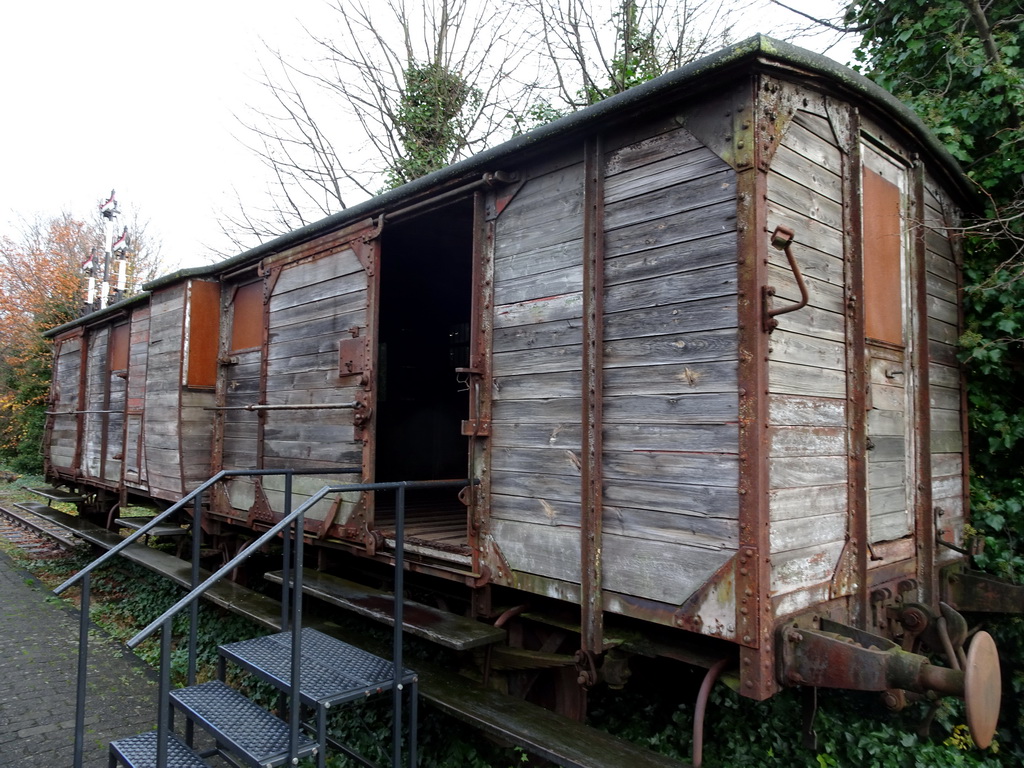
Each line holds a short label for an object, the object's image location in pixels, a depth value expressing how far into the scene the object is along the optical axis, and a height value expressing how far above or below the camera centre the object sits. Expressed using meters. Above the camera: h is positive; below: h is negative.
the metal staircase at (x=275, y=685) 2.64 -1.22
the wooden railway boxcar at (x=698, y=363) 2.65 +0.30
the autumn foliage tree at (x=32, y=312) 18.55 +3.19
